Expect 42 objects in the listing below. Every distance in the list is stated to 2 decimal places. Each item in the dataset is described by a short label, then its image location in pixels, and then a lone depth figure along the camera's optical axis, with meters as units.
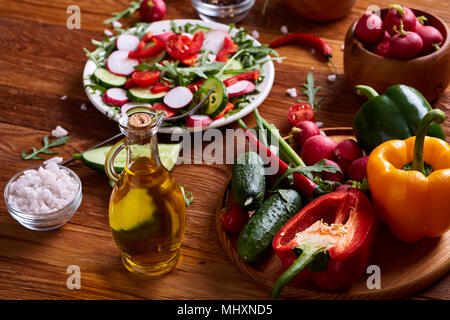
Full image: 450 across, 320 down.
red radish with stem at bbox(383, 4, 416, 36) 1.16
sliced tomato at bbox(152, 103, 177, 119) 1.16
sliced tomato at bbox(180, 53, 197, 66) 1.23
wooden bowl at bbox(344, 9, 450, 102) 1.15
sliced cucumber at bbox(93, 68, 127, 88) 1.20
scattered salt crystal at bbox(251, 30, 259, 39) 1.34
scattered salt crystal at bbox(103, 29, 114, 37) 1.33
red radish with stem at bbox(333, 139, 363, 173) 1.09
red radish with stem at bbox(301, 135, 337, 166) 1.10
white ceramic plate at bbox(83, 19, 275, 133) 1.15
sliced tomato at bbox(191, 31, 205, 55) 1.24
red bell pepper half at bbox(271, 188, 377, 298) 0.96
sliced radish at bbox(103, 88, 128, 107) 1.18
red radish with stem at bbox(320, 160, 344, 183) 1.07
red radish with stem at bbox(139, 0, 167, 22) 1.35
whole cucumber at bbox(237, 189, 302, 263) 1.00
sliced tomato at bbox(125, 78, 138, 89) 1.20
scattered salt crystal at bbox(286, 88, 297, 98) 1.23
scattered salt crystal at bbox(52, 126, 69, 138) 1.17
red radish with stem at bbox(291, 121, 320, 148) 1.13
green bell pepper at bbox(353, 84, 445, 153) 1.09
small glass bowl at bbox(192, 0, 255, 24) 1.34
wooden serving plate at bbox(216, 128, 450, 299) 0.98
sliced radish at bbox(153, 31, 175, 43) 1.25
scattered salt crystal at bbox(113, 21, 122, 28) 1.36
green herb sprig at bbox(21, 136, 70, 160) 1.14
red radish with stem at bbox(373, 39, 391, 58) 1.17
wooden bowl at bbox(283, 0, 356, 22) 1.33
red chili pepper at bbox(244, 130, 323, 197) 1.05
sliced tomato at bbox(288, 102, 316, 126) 1.18
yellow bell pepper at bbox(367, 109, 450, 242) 0.99
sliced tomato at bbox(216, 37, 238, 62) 1.25
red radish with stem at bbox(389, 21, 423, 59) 1.14
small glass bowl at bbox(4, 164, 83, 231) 1.03
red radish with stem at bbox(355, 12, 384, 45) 1.17
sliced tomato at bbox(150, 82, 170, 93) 1.19
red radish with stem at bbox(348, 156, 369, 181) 1.07
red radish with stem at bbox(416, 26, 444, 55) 1.16
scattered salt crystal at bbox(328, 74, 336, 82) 1.25
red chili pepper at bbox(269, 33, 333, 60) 1.30
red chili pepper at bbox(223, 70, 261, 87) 1.21
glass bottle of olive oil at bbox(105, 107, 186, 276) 0.93
